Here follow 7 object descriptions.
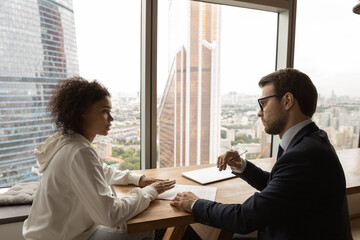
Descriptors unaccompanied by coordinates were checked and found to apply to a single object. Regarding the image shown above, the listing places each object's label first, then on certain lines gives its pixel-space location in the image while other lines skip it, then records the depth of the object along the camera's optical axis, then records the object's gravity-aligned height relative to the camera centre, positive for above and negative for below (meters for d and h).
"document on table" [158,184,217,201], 1.34 -0.51
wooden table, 1.12 -0.53
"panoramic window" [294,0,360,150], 2.76 +0.38
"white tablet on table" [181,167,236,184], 1.60 -0.51
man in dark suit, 0.99 -0.36
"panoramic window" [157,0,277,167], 2.24 +0.15
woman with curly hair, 1.04 -0.35
